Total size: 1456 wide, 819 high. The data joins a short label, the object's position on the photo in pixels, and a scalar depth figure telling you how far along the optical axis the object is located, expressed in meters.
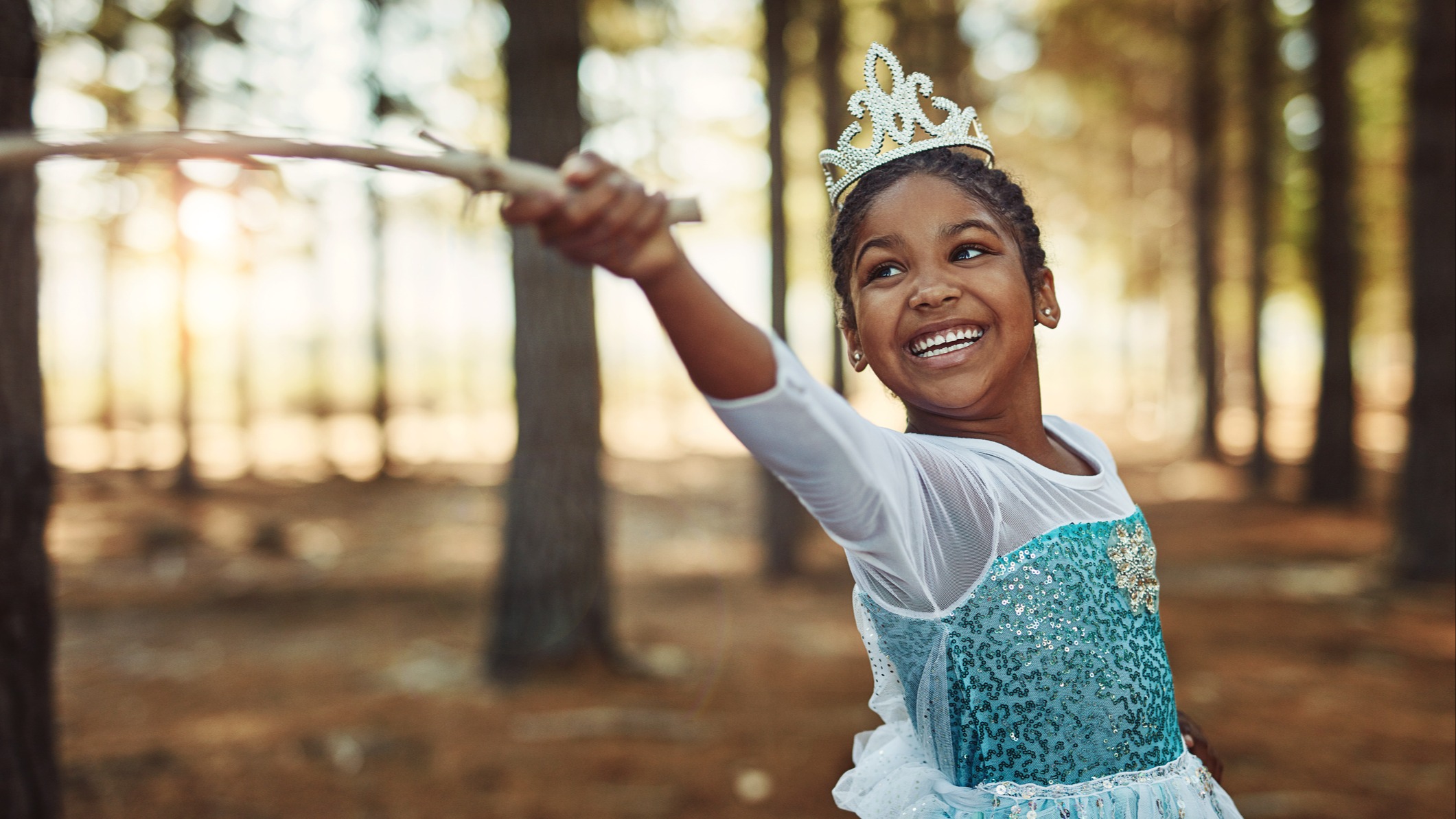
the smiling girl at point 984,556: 1.45
